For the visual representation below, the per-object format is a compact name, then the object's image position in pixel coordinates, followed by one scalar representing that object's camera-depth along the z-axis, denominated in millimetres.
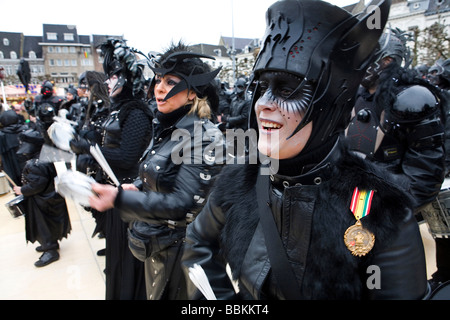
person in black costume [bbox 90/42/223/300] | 2107
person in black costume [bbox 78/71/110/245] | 4109
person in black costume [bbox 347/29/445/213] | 2447
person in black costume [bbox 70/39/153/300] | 3008
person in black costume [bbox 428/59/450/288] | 2713
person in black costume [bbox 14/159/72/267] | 4586
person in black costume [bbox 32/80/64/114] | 6707
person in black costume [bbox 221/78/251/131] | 8195
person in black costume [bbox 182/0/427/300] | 1094
